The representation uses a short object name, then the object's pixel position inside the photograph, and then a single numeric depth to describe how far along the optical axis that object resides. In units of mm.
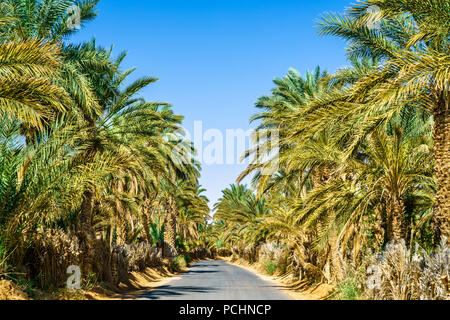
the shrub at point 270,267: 30234
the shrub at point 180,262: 34062
